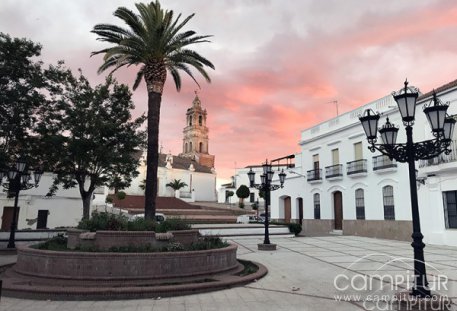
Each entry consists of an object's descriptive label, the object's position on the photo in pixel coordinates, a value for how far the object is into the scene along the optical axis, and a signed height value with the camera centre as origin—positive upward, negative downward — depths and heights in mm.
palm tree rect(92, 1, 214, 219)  12727 +6441
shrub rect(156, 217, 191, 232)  10242 -402
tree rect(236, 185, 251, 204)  48575 +3033
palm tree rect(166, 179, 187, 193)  57500 +4708
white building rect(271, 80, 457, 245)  17547 +1963
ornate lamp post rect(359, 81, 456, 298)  6414 +1493
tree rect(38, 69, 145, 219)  16531 +3874
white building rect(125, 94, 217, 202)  59188 +8488
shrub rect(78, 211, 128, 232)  9766 -359
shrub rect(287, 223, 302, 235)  23406 -1021
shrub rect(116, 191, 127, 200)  42419 +1993
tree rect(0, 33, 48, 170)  14508 +4983
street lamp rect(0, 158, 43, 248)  13805 +1302
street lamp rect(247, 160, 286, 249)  15822 +1654
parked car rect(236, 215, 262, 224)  32931 -665
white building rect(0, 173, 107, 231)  22500 +145
